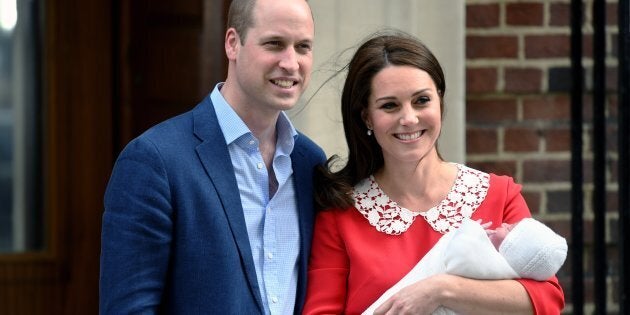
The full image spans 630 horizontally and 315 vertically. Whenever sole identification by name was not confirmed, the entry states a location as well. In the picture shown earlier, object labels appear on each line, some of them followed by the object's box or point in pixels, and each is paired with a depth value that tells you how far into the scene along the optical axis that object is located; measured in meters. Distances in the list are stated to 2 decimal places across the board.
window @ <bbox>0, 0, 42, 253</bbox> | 9.00
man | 5.63
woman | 5.93
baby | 5.78
